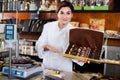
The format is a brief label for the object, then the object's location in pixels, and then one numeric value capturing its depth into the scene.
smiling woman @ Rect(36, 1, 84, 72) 2.25
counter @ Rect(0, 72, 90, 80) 1.71
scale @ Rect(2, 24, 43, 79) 1.49
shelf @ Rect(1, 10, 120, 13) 3.17
